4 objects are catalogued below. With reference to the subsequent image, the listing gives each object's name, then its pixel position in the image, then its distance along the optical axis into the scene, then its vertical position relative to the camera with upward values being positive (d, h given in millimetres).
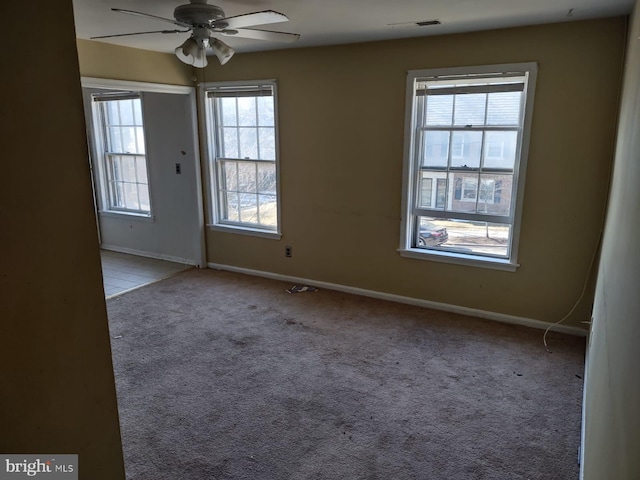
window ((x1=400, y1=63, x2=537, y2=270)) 3600 -138
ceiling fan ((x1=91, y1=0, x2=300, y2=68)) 2537 +689
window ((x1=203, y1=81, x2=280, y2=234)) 4750 -109
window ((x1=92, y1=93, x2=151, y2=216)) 5662 -101
